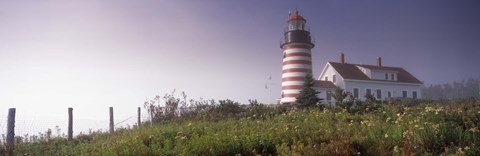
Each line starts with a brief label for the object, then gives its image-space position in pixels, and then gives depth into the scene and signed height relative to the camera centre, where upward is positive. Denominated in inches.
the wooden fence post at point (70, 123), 622.3 -28.3
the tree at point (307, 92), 1199.7 +24.4
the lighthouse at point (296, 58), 1498.5 +163.0
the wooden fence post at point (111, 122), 702.9 -31.9
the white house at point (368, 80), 1732.4 +84.3
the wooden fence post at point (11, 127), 520.1 -27.1
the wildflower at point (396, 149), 295.8 -38.1
